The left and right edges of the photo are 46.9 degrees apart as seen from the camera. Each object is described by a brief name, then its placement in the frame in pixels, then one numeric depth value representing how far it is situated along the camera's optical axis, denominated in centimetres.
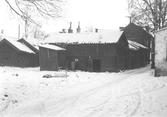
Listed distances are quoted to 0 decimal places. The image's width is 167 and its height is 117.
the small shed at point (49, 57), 2564
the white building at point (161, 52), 1702
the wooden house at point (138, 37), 4131
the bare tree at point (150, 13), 2675
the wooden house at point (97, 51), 2652
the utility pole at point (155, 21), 2669
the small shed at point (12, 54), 3294
